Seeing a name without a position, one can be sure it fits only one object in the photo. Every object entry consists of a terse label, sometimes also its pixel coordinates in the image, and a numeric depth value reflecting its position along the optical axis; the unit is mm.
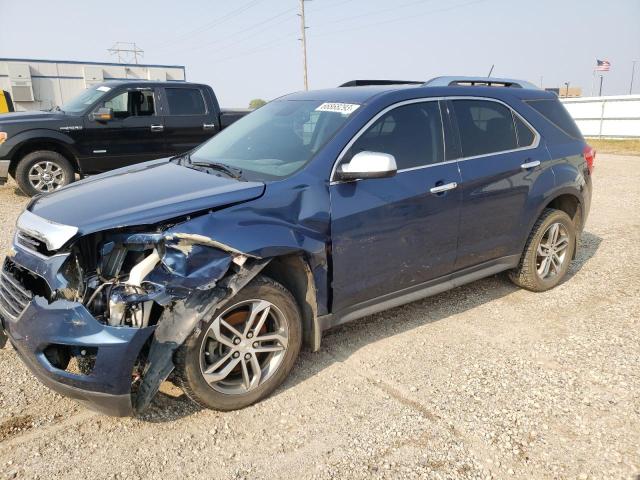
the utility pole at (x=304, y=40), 36688
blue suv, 2551
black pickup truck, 8148
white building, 26672
